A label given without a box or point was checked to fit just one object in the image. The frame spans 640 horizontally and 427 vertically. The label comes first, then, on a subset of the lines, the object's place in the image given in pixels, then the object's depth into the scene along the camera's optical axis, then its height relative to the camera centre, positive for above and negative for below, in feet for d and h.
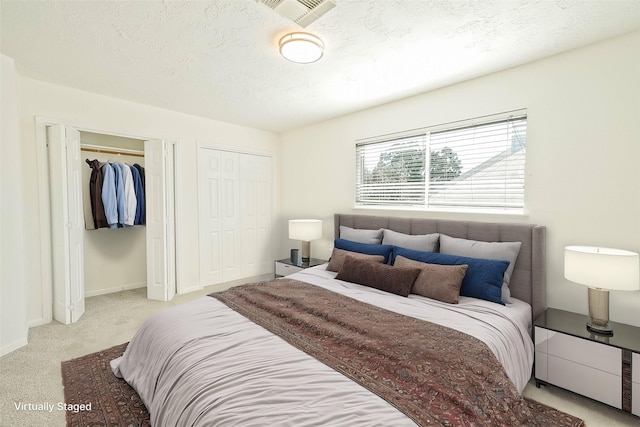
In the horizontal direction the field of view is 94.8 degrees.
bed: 3.70 -2.45
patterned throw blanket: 3.82 -2.44
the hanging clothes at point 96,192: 12.27 +0.56
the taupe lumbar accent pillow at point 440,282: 7.22 -1.97
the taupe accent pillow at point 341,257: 9.15 -1.73
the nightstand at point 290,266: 12.40 -2.61
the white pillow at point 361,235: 10.63 -1.16
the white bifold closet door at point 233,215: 13.94 -0.49
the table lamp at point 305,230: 12.69 -1.10
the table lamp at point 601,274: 5.91 -1.47
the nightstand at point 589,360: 5.68 -3.25
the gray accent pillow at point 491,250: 7.70 -1.29
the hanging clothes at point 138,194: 13.14 +0.51
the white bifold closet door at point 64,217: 9.78 -0.39
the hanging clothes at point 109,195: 12.16 +0.44
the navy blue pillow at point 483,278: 7.27 -1.86
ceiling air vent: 5.63 +3.86
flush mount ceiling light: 6.73 +3.72
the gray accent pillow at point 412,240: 9.18 -1.19
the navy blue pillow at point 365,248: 9.61 -1.49
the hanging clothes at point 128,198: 12.72 +0.32
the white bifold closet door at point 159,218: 12.16 -0.53
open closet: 9.84 -1.11
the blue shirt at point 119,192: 12.56 +0.57
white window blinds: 8.69 +1.31
